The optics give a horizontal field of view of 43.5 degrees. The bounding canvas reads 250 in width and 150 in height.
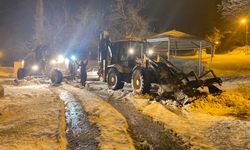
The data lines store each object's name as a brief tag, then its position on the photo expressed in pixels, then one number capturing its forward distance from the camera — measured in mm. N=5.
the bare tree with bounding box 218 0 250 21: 15891
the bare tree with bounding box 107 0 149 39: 39469
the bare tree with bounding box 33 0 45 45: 35719
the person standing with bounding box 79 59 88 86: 18328
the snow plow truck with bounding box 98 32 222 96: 12188
